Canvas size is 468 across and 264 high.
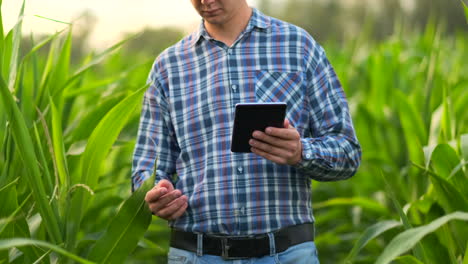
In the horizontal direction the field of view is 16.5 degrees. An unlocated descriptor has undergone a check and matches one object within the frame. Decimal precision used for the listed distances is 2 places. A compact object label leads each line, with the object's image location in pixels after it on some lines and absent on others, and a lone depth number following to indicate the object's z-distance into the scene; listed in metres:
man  3.85
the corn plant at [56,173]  3.60
